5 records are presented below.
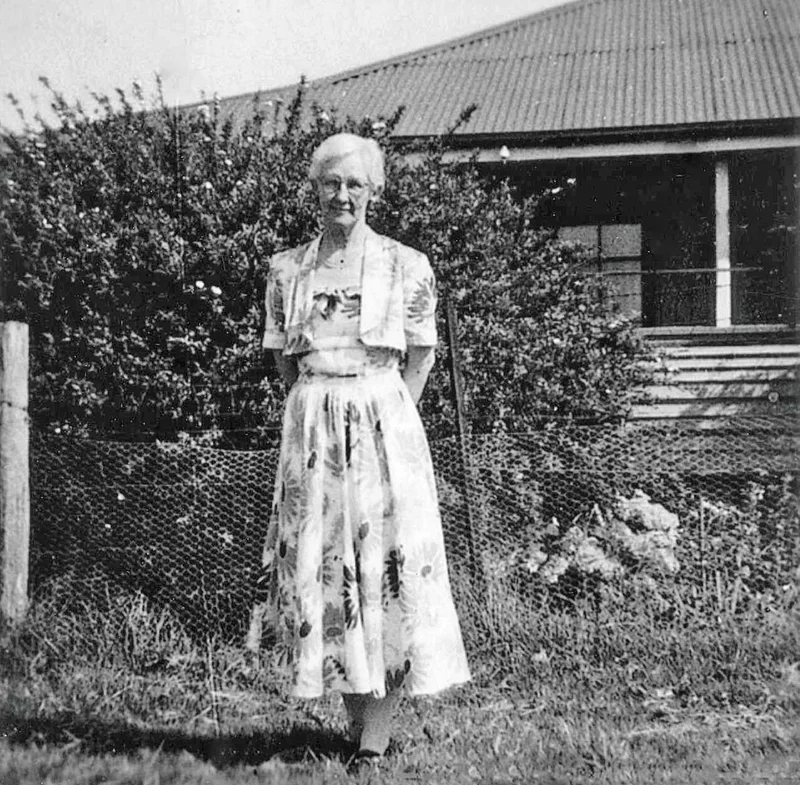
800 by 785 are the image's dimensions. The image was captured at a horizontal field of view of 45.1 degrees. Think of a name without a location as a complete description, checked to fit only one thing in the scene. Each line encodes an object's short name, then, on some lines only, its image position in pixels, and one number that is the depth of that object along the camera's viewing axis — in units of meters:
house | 8.80
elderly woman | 2.80
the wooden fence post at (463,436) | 4.20
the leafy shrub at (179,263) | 4.46
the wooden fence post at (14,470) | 4.07
